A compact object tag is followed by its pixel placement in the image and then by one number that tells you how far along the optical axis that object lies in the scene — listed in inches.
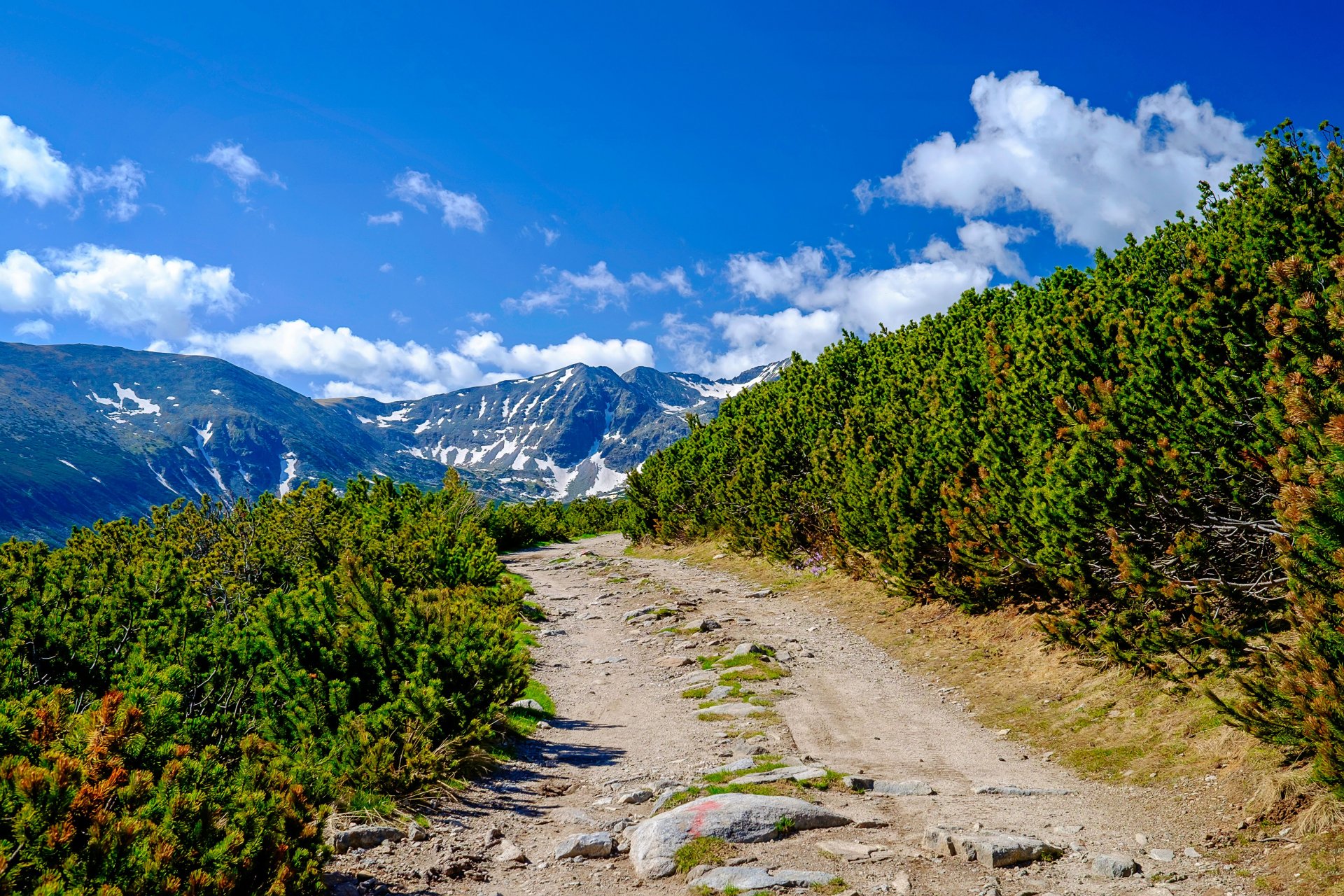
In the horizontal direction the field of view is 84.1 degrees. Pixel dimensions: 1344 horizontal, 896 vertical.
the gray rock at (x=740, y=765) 345.4
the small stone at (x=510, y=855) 256.2
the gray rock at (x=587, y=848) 256.1
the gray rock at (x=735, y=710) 456.4
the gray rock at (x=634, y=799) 308.7
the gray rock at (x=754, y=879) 220.1
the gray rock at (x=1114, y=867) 226.7
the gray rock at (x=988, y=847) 233.3
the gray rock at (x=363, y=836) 246.7
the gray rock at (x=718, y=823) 246.1
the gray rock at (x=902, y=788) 314.3
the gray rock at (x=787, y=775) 320.8
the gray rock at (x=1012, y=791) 317.1
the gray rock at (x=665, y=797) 297.0
